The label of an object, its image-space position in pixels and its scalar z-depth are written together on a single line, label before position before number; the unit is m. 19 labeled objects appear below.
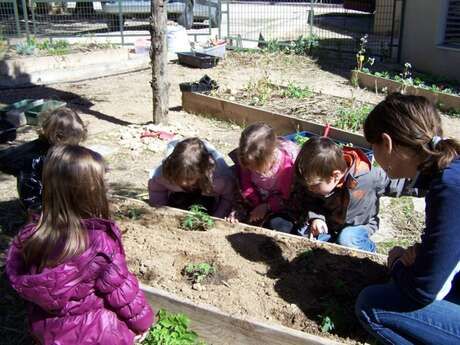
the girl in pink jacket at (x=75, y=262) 2.31
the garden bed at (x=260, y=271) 2.94
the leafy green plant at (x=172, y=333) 2.87
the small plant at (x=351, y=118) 6.41
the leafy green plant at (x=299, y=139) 5.75
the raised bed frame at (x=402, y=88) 8.13
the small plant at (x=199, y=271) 3.27
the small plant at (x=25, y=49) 10.80
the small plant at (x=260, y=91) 7.65
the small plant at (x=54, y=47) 10.86
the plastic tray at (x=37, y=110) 7.13
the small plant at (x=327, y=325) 2.81
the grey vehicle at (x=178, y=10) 13.68
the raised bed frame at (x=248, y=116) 5.99
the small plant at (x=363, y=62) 9.15
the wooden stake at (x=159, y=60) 6.72
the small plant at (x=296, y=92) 7.88
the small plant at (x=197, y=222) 3.86
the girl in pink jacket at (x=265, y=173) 3.74
